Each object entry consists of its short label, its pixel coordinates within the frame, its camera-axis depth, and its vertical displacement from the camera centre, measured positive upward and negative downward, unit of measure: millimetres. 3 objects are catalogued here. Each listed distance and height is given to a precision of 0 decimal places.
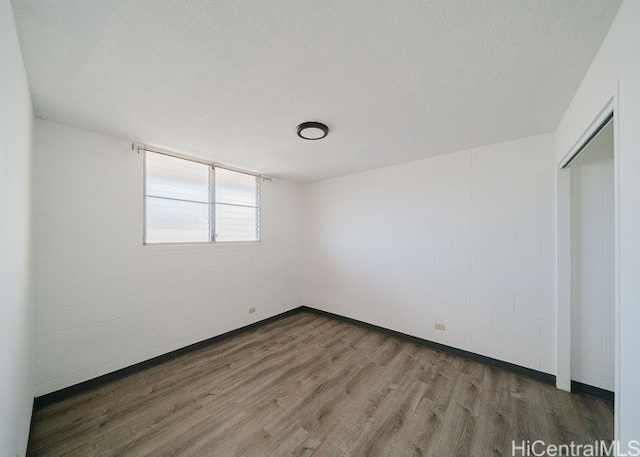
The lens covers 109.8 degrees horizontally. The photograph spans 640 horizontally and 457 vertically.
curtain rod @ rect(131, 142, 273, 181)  2463 +907
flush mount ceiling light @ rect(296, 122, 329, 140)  2041 +933
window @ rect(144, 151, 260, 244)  2629 +360
